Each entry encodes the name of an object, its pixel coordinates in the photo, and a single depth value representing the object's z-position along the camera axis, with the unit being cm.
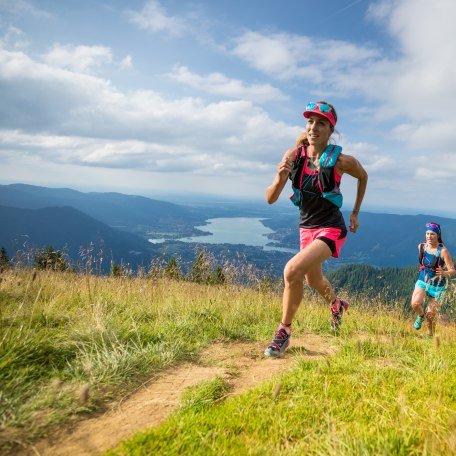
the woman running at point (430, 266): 606
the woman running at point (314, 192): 388
